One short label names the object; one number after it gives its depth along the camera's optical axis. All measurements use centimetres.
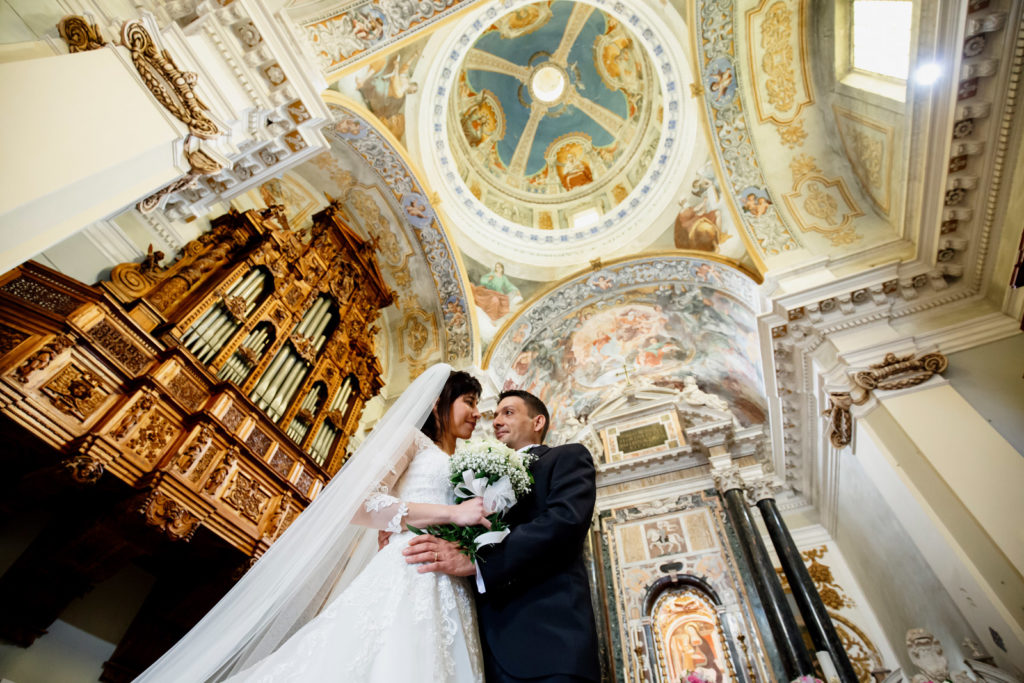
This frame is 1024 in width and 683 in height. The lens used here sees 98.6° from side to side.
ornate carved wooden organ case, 302
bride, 151
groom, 154
